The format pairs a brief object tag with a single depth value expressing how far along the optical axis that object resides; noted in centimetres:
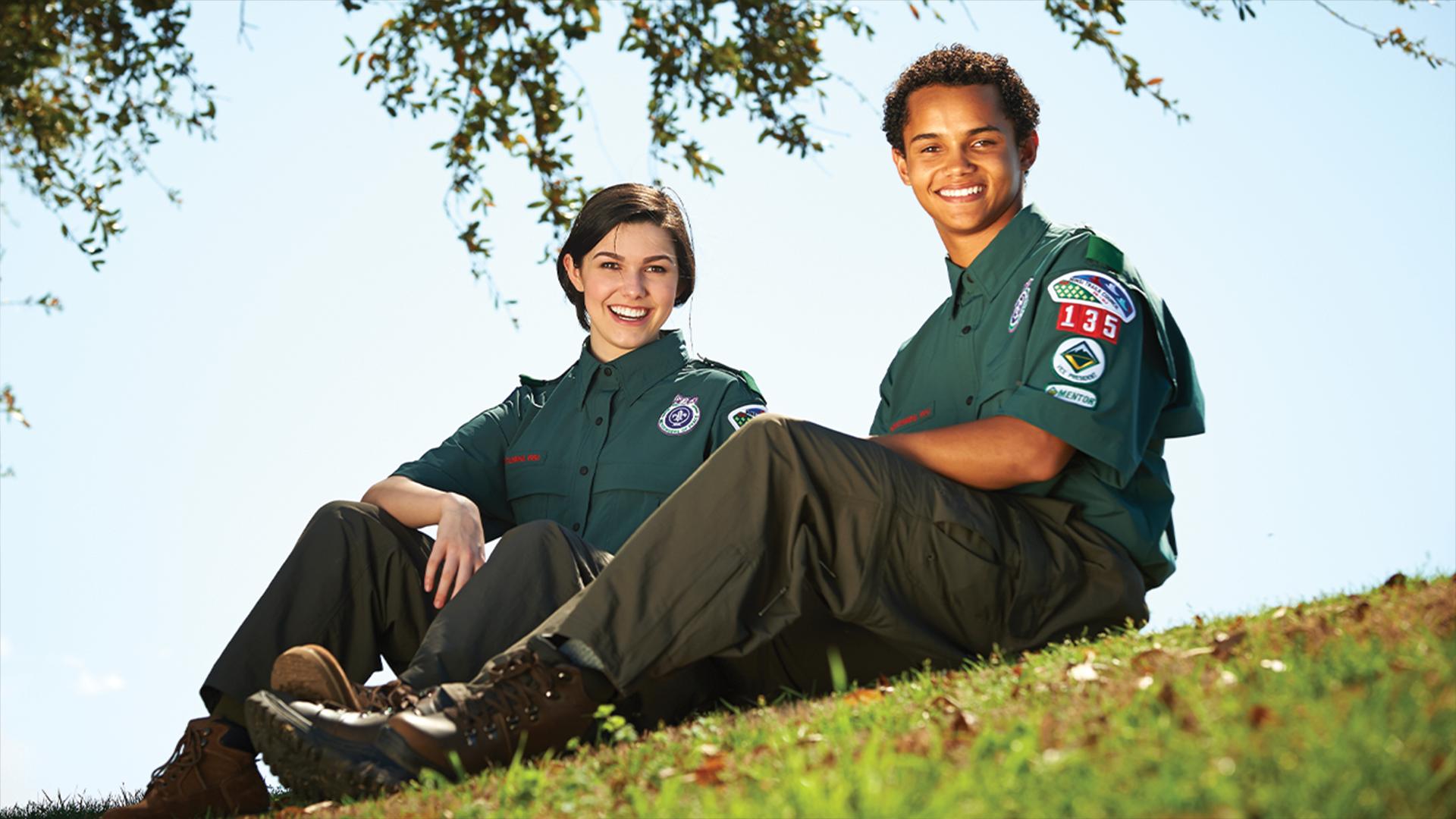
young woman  328
